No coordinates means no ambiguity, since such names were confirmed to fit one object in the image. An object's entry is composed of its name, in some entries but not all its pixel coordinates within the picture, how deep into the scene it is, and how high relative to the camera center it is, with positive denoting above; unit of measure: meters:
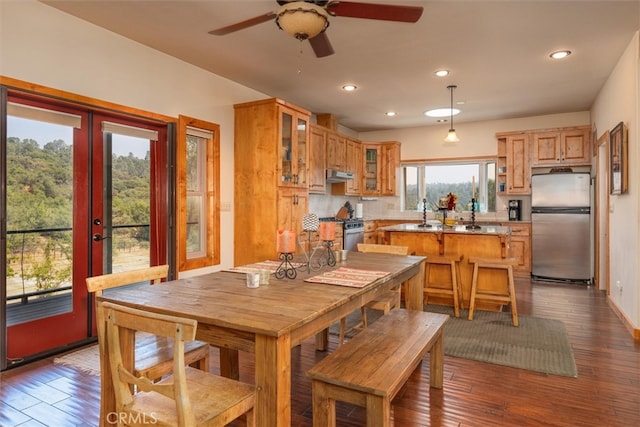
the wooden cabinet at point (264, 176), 4.45 +0.40
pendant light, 5.05 +0.96
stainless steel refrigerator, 5.75 -0.26
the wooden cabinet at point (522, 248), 6.25 -0.62
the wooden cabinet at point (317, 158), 5.57 +0.77
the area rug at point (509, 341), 2.89 -1.14
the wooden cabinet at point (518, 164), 6.36 +0.75
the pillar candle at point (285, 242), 2.14 -0.18
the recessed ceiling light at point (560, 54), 3.73 +1.53
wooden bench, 1.57 -0.72
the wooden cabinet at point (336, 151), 6.19 +0.98
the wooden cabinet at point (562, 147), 5.98 +0.99
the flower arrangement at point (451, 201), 4.86 +0.10
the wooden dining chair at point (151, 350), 1.78 -0.72
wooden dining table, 1.39 -0.41
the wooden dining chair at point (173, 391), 1.26 -0.71
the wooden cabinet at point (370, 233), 7.06 -0.43
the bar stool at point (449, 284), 4.12 -0.86
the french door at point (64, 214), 2.84 -0.03
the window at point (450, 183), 7.02 +0.52
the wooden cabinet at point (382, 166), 7.41 +0.85
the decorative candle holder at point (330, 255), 2.56 -0.32
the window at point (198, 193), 3.98 +0.18
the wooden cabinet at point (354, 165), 6.87 +0.83
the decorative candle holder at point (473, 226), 4.76 -0.21
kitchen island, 4.29 -0.42
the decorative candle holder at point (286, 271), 2.21 -0.36
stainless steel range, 6.18 -0.37
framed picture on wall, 3.69 +0.51
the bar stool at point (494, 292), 3.80 -0.78
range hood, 6.15 +0.57
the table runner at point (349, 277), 2.03 -0.38
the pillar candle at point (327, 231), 2.44 -0.13
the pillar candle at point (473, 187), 7.03 +0.42
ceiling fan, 2.13 +1.11
